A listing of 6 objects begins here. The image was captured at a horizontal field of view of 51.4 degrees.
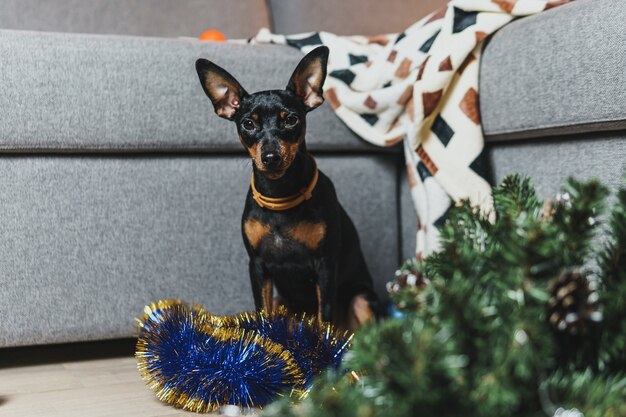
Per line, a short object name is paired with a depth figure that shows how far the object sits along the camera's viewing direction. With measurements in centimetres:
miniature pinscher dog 130
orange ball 203
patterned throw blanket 152
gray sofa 132
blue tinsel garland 110
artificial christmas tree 54
